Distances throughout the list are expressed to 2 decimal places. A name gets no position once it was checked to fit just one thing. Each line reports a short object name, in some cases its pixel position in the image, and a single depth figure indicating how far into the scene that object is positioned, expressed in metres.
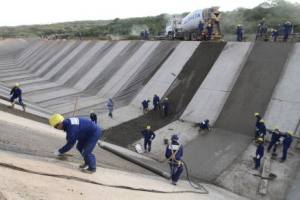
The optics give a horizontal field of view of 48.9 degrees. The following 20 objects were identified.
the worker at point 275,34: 22.85
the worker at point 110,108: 20.08
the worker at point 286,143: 13.00
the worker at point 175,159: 9.53
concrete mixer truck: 27.84
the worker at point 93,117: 16.86
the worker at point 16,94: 15.57
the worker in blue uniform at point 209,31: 27.05
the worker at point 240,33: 24.99
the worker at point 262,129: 14.70
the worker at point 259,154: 12.50
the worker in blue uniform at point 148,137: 14.69
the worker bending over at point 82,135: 6.78
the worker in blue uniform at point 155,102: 20.42
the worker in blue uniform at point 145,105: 20.92
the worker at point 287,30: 21.94
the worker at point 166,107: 19.86
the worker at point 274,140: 13.72
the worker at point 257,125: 15.12
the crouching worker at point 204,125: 17.09
